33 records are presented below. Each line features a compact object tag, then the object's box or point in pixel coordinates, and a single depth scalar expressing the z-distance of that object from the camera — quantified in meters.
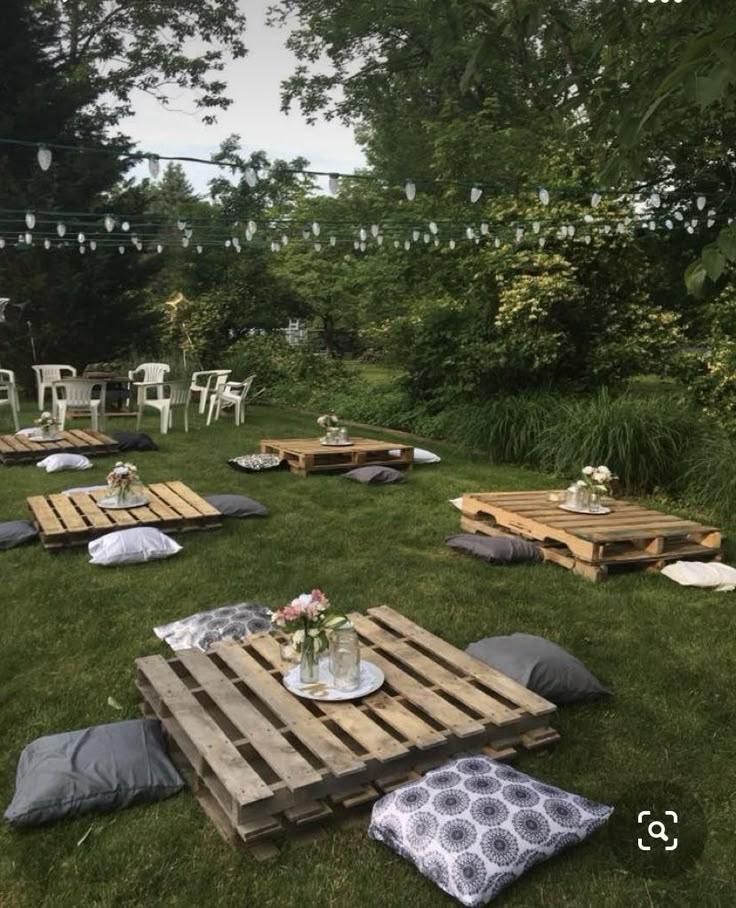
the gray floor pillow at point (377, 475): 7.77
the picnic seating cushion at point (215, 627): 3.69
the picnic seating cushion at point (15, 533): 5.35
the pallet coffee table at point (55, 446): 8.44
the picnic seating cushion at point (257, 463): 8.30
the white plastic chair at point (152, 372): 12.91
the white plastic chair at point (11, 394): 9.91
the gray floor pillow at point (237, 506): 6.23
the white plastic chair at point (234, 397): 11.77
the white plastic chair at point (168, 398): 10.58
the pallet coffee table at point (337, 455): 8.17
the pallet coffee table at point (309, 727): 2.39
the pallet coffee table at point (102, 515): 5.37
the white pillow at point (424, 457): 8.96
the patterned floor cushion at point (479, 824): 2.16
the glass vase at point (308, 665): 2.90
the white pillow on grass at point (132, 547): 5.01
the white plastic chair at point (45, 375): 11.65
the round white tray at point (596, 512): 5.85
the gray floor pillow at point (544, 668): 3.20
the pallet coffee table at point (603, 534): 5.07
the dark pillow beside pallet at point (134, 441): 9.27
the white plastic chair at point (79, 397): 10.08
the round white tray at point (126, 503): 5.95
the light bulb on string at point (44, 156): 5.44
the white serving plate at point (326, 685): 2.88
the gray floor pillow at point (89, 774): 2.45
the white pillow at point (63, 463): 8.04
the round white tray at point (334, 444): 8.59
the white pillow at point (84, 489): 6.43
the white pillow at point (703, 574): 4.85
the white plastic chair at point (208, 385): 11.85
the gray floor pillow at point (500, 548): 5.20
